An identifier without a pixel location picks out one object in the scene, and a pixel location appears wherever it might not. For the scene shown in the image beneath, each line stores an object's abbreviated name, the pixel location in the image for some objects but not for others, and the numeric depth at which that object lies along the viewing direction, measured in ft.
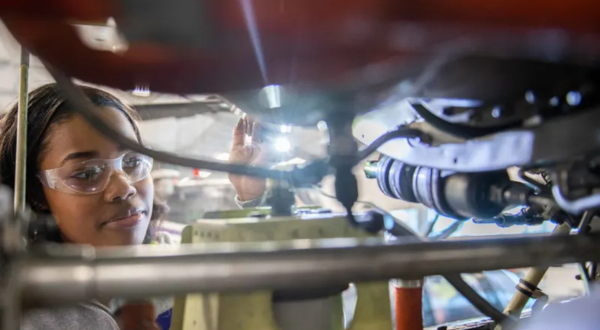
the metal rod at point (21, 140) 1.36
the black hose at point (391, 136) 1.48
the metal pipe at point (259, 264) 1.02
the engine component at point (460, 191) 1.72
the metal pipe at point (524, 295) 3.08
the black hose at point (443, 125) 1.78
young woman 2.30
